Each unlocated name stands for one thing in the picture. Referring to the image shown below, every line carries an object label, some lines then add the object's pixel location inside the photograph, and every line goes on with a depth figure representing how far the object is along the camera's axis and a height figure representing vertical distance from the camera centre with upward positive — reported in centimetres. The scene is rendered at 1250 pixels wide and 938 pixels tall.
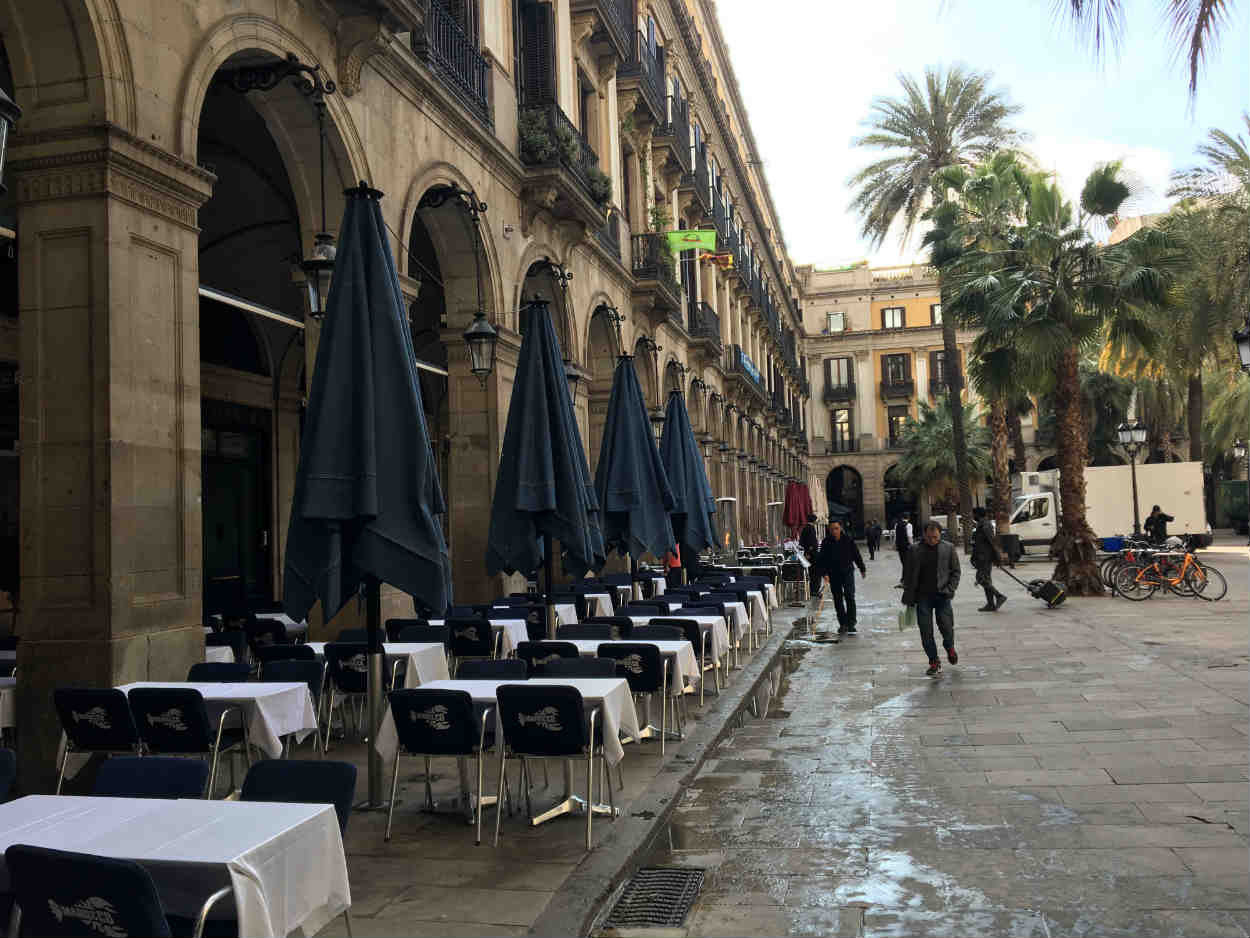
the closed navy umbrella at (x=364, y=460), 578 +43
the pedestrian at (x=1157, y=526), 2866 -36
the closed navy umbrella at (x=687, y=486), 1413 +56
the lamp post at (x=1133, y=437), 2831 +202
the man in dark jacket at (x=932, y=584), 1162 -69
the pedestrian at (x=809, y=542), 2129 -36
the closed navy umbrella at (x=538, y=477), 878 +47
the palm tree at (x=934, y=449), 5553 +373
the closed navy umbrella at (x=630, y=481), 1167 +54
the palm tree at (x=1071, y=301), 1920 +388
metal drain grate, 466 -169
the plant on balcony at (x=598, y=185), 1872 +603
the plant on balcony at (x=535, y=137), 1631 +602
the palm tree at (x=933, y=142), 3569 +1276
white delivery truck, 3453 +54
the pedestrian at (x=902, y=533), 2679 -31
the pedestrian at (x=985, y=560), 1822 -71
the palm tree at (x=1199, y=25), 518 +234
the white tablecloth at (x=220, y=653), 868 -88
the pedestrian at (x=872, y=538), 4419 -66
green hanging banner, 2395 +645
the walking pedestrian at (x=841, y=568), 1588 -66
